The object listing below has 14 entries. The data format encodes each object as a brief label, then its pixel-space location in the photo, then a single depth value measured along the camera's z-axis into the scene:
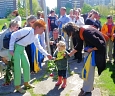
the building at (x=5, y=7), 61.18
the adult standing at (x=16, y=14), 5.50
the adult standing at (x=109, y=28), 5.27
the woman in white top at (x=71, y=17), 6.14
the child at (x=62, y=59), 3.66
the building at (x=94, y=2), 74.42
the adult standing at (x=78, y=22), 5.41
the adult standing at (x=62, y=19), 6.06
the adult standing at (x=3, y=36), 3.81
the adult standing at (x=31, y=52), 4.47
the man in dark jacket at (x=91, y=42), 3.04
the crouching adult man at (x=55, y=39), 5.02
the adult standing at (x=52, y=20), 6.82
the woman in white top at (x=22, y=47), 3.37
